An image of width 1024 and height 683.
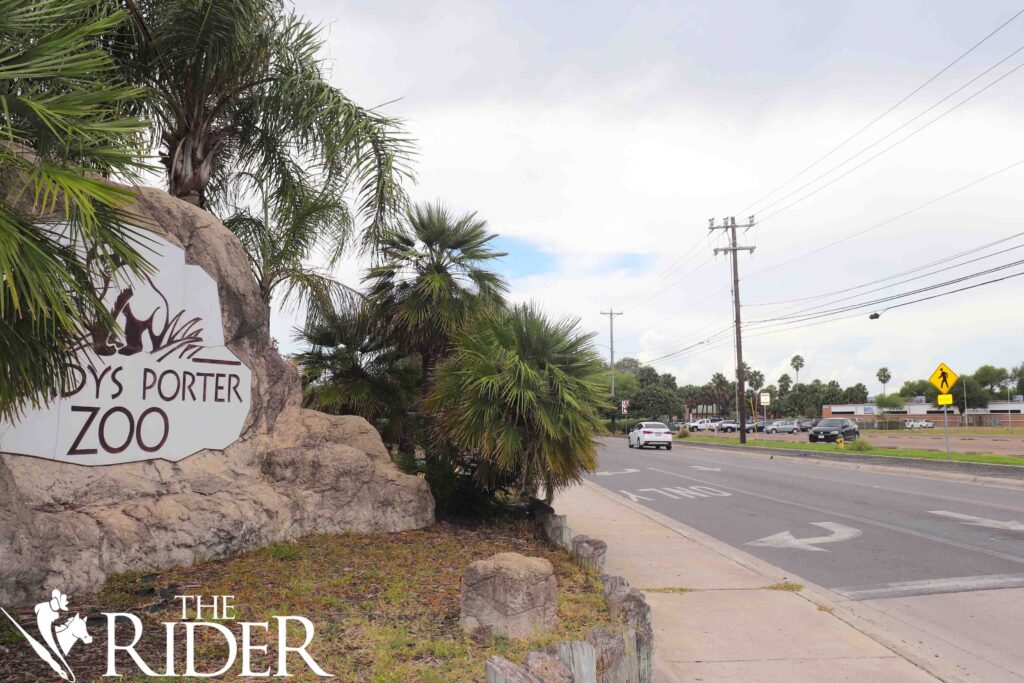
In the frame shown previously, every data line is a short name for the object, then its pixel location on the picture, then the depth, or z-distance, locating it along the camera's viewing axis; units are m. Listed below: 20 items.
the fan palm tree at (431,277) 9.85
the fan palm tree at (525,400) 8.05
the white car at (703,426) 72.88
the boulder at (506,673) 3.40
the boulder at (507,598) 4.71
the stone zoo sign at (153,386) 6.07
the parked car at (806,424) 64.88
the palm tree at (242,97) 7.84
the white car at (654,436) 35.00
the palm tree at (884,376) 137.38
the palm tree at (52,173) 3.20
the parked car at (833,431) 39.97
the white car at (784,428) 64.32
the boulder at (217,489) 5.33
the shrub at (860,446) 27.68
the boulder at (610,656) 4.10
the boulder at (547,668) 3.62
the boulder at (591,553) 6.87
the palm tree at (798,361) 134.75
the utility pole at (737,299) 36.44
